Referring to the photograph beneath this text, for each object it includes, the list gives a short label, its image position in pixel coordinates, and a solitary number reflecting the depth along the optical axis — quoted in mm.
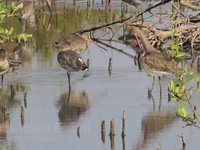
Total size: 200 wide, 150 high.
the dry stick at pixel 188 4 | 17672
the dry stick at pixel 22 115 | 12008
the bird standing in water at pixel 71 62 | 15328
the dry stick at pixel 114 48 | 18984
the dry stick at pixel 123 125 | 10969
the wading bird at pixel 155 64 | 14016
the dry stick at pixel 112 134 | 10650
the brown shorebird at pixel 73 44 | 18469
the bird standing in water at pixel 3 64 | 14773
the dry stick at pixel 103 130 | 10950
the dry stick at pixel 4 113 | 12103
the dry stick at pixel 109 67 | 16470
